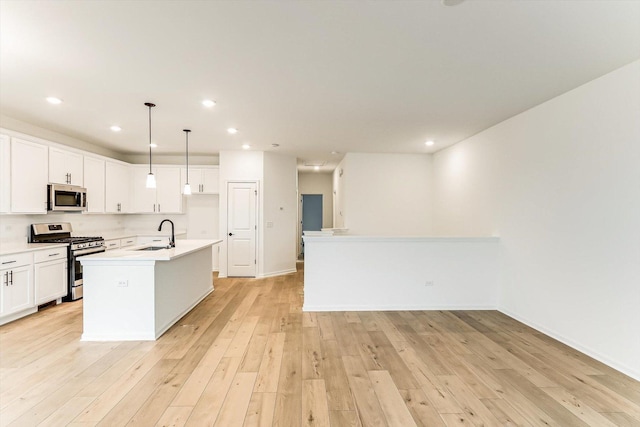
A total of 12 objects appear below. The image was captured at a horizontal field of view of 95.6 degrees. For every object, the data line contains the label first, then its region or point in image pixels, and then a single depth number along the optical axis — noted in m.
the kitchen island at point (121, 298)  3.14
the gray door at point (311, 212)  9.80
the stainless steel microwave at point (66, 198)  4.35
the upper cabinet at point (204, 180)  6.41
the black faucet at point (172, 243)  4.00
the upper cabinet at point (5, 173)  3.71
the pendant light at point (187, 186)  4.31
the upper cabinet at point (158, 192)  6.27
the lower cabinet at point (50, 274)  3.92
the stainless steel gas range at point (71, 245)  4.39
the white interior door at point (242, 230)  6.17
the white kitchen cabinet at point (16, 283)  3.48
